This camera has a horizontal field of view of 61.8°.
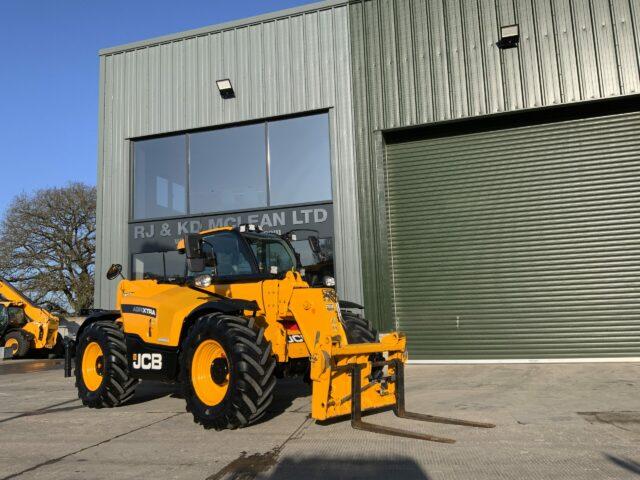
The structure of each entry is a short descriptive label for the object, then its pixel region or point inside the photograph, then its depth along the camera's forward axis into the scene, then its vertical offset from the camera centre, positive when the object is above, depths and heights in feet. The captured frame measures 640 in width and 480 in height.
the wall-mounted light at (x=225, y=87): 43.93 +18.35
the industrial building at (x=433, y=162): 38.17 +10.98
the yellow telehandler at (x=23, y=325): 56.03 -0.37
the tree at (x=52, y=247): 100.94 +14.00
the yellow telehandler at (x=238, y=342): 18.29 -1.19
